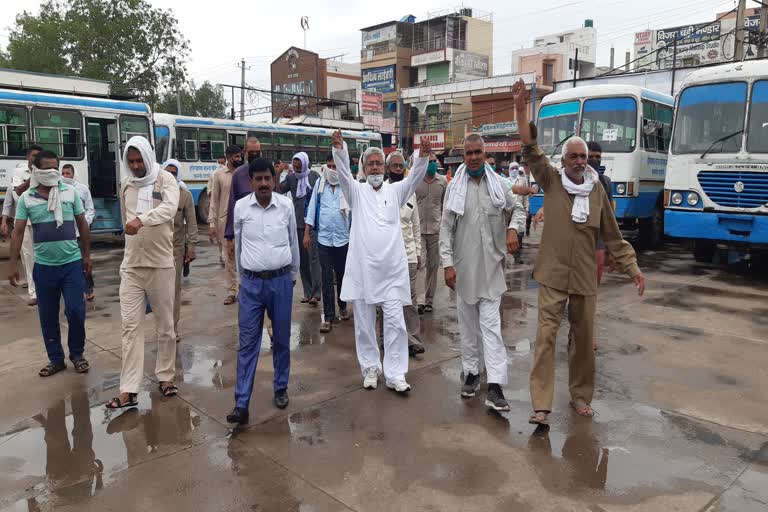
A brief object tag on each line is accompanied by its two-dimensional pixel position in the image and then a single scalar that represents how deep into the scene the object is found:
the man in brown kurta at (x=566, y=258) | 3.91
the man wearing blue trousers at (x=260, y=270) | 4.07
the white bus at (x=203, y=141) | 17.12
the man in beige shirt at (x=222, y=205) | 7.55
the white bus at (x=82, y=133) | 11.92
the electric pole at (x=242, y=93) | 35.03
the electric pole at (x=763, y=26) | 18.02
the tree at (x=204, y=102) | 48.12
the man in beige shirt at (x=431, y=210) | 6.84
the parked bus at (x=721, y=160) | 8.57
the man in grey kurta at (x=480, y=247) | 4.24
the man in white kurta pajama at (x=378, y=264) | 4.54
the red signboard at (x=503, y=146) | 35.00
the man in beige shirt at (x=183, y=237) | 5.79
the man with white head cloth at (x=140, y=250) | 4.27
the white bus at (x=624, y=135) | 11.37
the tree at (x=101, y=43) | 34.16
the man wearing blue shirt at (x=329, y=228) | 6.29
